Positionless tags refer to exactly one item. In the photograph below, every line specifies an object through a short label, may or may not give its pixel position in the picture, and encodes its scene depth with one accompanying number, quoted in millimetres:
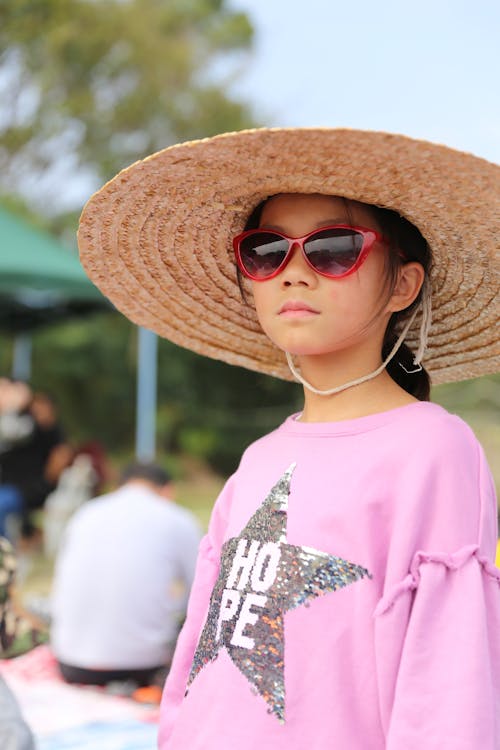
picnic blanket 3387
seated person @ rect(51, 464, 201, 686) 4242
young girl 1272
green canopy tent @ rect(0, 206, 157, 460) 7559
